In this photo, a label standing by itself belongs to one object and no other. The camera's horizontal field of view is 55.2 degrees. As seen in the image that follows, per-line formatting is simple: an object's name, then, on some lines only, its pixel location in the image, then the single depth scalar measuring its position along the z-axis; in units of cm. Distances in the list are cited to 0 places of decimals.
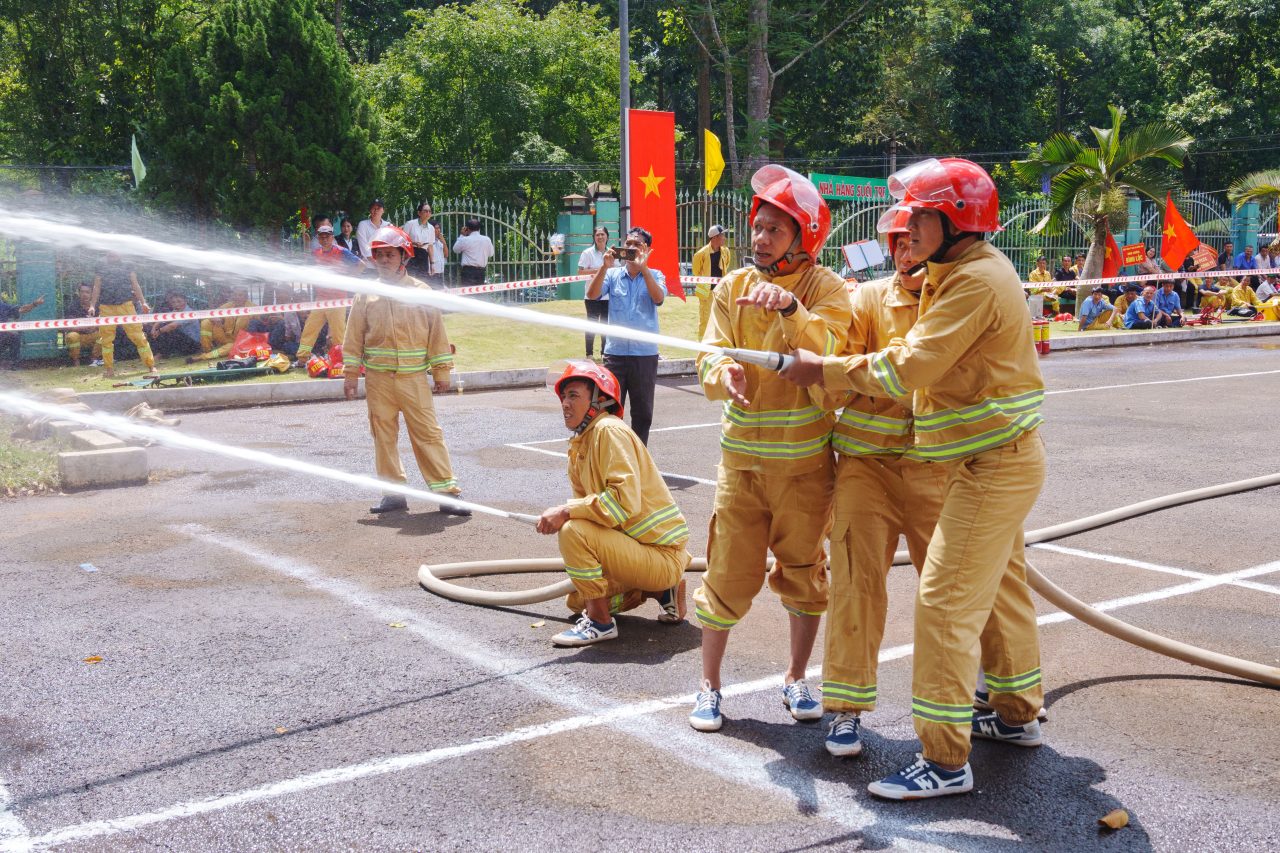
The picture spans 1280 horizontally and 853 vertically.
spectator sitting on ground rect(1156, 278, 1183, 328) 2433
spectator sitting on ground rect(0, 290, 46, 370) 1658
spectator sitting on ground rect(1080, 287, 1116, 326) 2442
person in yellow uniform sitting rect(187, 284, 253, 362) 1705
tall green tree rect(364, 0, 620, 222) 3219
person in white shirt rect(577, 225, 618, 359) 1495
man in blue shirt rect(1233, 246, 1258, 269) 2997
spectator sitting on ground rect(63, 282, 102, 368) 1666
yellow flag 2026
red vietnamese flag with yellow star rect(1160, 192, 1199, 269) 2627
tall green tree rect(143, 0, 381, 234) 1822
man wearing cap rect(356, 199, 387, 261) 1692
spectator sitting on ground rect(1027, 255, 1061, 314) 2697
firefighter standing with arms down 845
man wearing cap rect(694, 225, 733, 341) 1745
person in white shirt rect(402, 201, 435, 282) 1934
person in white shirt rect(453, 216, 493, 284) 2142
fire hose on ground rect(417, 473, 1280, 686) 495
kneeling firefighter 558
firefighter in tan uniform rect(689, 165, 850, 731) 436
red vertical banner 1670
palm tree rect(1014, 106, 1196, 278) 2573
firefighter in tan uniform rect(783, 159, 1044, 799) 394
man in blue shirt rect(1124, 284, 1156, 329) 2394
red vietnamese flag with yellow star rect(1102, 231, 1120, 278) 2707
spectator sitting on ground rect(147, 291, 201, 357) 1706
